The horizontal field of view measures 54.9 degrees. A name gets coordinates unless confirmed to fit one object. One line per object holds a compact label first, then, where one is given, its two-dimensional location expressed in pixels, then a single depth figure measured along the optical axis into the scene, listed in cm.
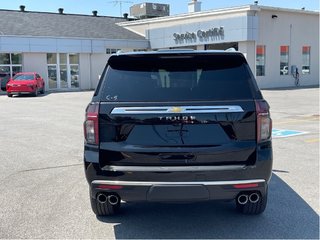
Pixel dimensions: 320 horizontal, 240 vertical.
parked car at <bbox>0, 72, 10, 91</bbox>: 2477
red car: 2179
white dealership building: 2442
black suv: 301
